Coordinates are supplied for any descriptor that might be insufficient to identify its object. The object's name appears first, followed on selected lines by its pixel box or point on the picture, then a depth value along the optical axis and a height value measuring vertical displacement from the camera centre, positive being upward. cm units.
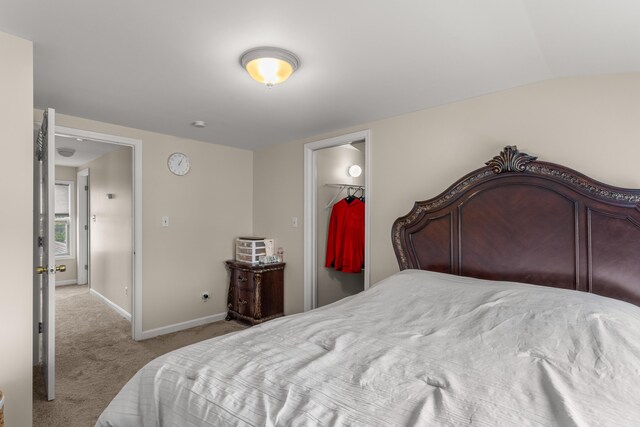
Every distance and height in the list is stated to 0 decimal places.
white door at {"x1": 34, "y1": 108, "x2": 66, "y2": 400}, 210 -20
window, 618 -13
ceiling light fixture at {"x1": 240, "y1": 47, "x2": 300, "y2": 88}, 178 +83
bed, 103 -57
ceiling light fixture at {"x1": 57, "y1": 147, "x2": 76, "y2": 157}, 455 +88
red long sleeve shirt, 379 -29
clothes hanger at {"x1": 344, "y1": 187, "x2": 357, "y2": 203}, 395 +18
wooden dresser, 372 -90
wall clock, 367 +56
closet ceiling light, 432 +55
